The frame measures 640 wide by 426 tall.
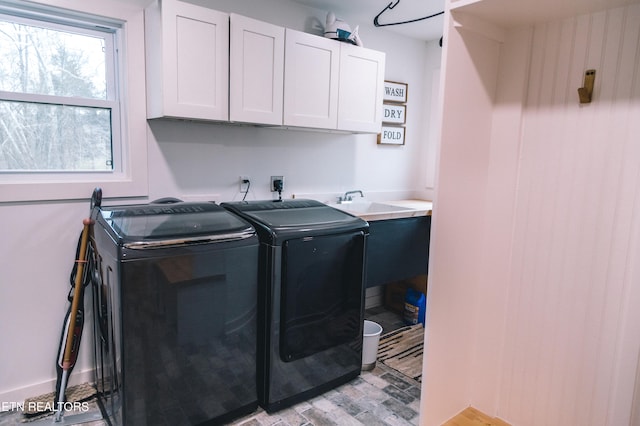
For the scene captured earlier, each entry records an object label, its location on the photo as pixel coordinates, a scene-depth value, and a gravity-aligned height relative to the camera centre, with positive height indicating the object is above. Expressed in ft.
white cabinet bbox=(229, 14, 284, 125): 7.51 +1.61
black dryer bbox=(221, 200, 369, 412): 6.63 -2.40
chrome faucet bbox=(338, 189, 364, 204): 10.74 -1.01
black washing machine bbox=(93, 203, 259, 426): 5.41 -2.29
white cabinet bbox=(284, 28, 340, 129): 8.34 +1.63
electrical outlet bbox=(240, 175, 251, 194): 8.95 -0.60
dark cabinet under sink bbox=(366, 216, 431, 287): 8.89 -2.01
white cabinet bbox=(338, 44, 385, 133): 9.23 +1.65
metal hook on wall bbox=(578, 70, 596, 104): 4.19 +0.84
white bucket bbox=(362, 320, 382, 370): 8.13 -3.75
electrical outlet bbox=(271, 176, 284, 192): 9.38 -0.60
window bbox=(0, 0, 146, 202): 6.72 +0.78
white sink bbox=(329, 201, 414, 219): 9.03 -1.19
